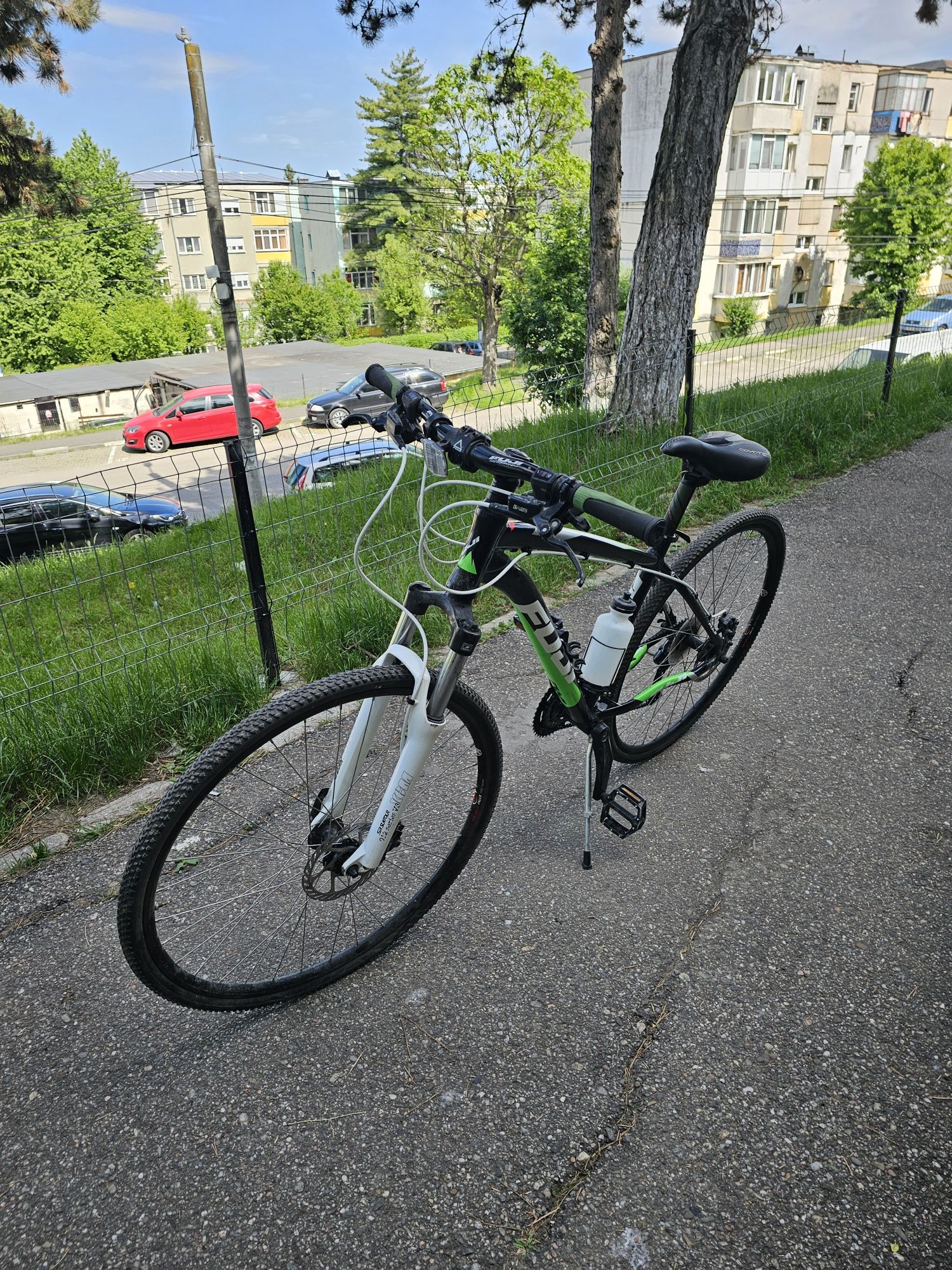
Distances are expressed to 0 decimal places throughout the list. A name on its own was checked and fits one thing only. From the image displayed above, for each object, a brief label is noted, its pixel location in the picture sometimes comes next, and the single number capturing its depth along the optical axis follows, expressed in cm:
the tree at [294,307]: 5531
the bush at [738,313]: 4453
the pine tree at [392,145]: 5478
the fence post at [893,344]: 796
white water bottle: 267
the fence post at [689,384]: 645
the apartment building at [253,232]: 6297
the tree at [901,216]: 3878
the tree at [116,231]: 5488
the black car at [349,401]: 2891
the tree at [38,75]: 850
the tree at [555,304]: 2081
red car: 3147
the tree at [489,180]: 3281
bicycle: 215
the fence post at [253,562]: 362
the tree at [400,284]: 5575
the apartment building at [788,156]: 4294
